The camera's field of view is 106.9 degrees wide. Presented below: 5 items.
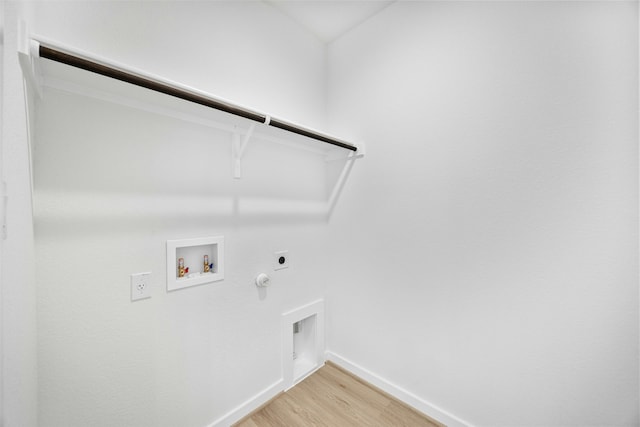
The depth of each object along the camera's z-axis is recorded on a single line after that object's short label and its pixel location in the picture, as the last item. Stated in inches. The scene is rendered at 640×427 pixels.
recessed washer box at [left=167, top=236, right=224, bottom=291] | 43.3
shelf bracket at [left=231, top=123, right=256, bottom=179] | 51.2
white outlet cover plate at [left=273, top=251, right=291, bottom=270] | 60.7
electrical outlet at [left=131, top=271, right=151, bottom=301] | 39.5
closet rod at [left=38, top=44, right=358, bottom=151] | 26.7
